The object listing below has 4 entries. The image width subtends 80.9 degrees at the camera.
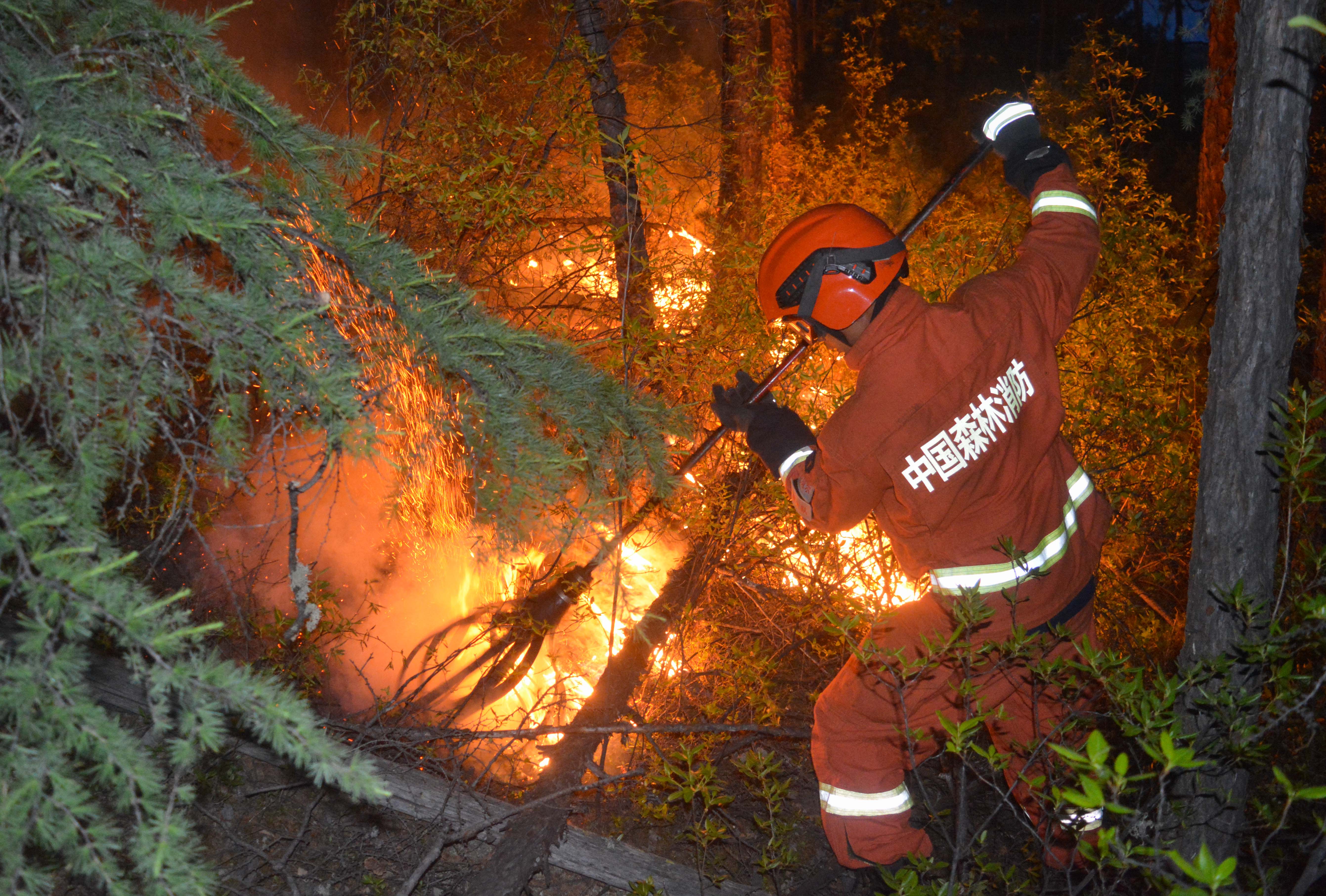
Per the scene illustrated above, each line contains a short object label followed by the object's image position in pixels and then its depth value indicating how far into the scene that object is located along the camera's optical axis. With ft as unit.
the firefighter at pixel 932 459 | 8.57
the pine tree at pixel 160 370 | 4.00
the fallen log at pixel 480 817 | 10.91
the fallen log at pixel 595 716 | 10.64
